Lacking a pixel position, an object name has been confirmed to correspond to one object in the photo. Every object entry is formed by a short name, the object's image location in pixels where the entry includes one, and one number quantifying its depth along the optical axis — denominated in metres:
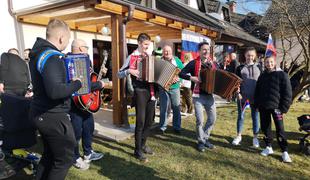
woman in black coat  4.22
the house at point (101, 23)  5.56
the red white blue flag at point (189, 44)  8.29
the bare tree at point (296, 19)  8.15
